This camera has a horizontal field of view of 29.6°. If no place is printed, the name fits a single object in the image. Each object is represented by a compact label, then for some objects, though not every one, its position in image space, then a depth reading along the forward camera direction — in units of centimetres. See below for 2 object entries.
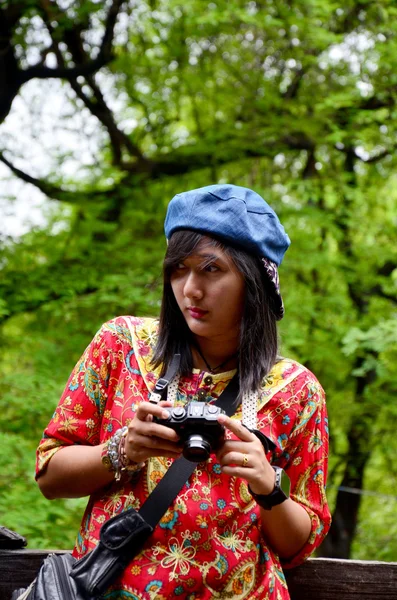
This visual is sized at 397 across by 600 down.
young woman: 159
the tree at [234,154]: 533
